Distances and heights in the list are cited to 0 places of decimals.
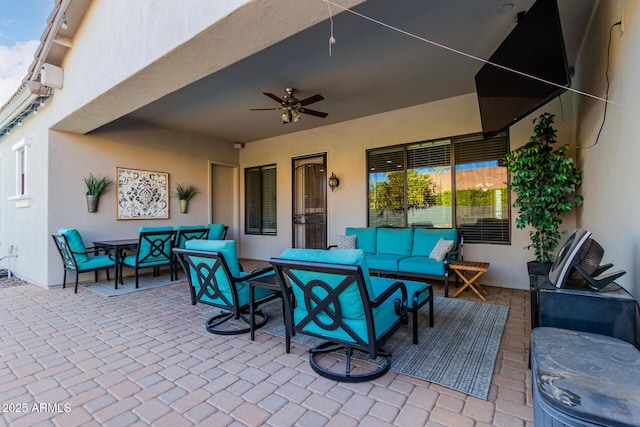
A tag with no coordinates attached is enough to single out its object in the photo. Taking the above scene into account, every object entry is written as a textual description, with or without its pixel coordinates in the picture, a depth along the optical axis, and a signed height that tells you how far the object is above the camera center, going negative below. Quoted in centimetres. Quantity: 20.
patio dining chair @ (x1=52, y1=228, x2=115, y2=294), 446 -66
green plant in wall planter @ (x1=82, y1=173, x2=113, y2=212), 526 +46
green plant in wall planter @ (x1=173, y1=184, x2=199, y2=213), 661 +46
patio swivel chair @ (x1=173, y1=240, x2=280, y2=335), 275 -62
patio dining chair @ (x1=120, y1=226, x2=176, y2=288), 482 -58
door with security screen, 674 +30
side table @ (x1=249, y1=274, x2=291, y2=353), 252 -64
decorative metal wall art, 575 +43
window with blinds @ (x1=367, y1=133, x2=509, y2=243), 476 +50
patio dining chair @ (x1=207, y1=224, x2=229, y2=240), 623 -34
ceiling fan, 430 +161
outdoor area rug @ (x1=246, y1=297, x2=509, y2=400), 214 -117
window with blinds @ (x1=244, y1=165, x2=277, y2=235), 754 +39
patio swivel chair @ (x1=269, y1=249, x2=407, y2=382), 194 -65
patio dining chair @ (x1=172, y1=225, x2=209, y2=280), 529 -36
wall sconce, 629 +71
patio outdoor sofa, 428 -57
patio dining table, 473 -51
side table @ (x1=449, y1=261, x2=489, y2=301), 404 -78
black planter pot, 354 -66
